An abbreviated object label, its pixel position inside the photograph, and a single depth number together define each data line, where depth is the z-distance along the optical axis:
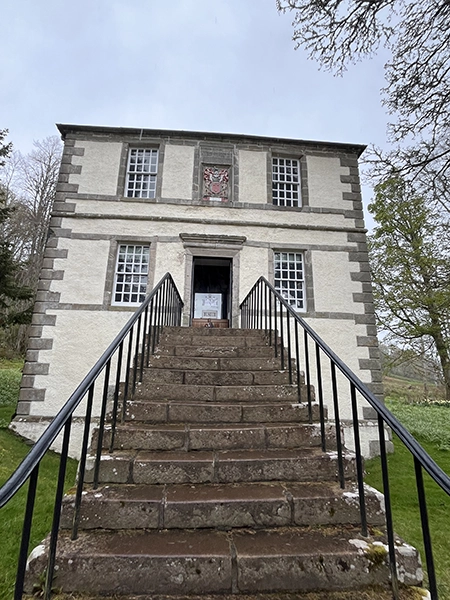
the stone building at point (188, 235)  7.39
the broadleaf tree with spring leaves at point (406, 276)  12.05
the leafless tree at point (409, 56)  5.28
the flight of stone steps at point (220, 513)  1.75
